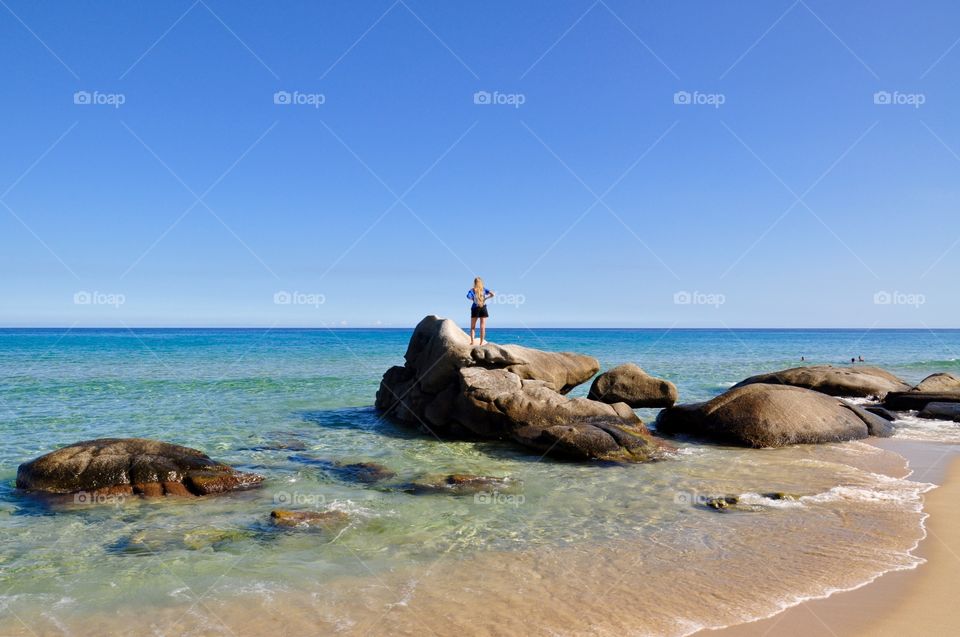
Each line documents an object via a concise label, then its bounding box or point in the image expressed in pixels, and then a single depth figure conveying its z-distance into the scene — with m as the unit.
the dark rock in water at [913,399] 19.52
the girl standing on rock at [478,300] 18.72
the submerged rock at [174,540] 7.79
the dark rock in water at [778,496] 9.78
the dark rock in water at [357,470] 11.67
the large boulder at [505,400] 13.41
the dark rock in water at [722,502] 9.40
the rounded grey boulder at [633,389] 18.95
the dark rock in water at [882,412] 18.24
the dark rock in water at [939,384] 20.98
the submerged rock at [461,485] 10.64
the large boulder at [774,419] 14.64
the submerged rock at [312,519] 8.66
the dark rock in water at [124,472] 10.26
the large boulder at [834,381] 22.50
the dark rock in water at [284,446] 14.55
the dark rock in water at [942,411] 18.55
